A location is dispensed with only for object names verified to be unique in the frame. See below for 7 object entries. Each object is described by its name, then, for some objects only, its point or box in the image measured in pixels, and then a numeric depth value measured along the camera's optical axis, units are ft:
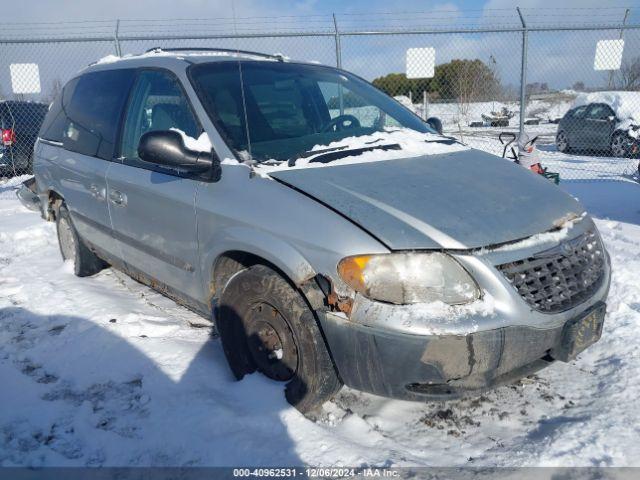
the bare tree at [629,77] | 46.41
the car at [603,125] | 41.42
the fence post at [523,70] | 28.63
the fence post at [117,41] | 26.68
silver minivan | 7.22
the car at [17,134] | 33.60
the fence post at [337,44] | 27.22
